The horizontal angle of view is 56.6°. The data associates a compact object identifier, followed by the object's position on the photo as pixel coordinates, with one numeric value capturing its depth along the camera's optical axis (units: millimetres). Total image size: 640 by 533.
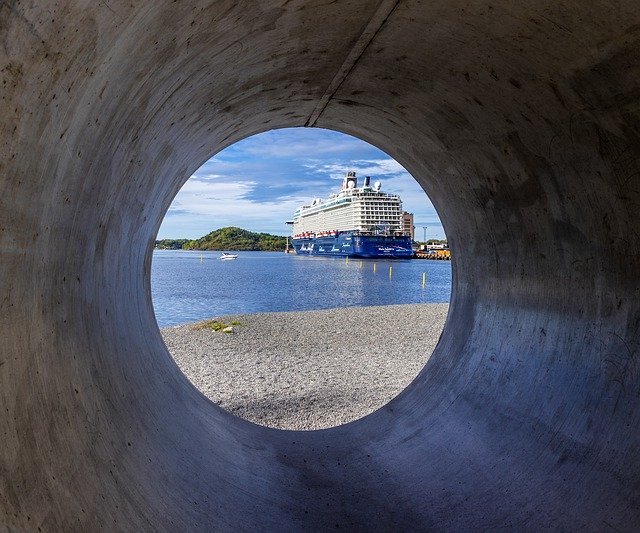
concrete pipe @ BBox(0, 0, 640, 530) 1725
